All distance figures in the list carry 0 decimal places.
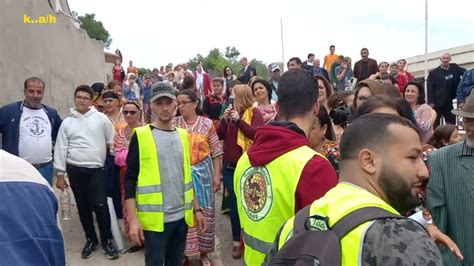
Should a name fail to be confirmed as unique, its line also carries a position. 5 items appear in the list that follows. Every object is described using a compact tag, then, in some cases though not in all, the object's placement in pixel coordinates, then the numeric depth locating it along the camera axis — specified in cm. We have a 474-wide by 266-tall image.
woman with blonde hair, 511
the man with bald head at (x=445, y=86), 1000
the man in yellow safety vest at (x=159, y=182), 365
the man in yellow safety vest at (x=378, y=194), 125
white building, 1461
